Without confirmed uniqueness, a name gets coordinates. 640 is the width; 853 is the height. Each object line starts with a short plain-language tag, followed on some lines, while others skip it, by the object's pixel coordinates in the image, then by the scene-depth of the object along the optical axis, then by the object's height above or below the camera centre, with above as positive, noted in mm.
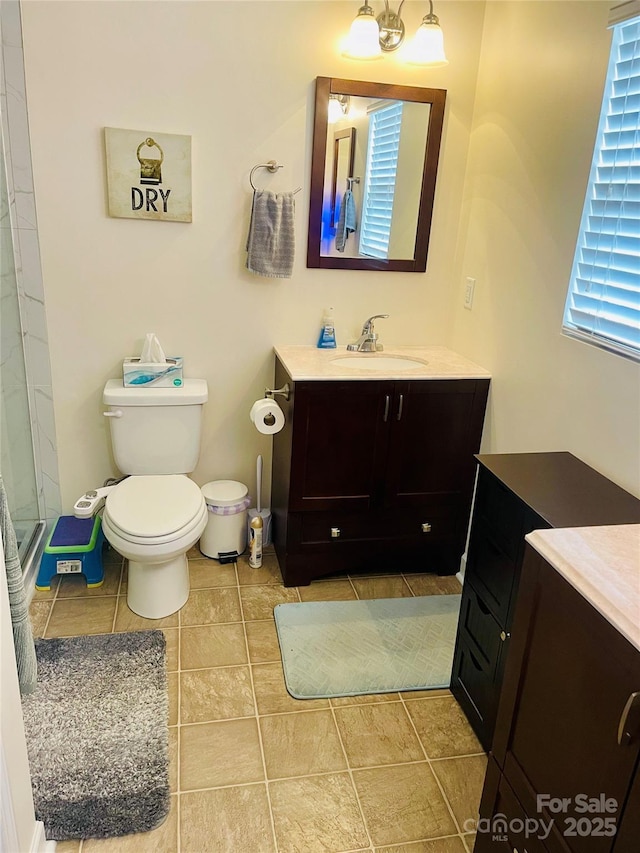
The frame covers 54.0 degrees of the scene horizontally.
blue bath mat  2181 -1535
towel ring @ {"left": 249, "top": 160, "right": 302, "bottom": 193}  2590 +158
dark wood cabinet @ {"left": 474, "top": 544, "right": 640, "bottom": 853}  1030 -890
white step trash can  2766 -1330
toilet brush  2915 -1366
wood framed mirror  2586 +159
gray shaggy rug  1662 -1533
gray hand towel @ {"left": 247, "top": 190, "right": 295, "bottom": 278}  2586 -111
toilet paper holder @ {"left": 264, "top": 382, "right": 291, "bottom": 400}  2531 -722
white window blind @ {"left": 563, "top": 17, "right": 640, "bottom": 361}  1744 +22
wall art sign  2447 +94
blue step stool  2566 -1406
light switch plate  2734 -297
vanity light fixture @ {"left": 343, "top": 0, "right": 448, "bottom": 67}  2316 +634
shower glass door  2441 -862
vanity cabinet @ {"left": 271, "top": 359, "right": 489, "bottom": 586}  2467 -1012
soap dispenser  2803 -510
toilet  2279 -1090
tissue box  2604 -683
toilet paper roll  2588 -816
